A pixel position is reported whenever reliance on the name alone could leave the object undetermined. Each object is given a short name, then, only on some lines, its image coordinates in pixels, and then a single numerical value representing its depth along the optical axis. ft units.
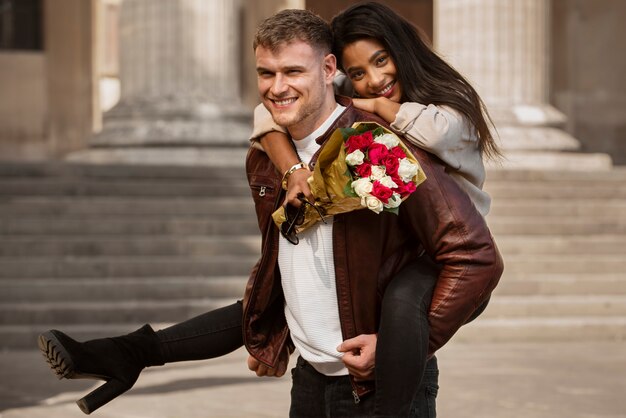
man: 15.49
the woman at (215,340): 15.05
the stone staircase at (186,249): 49.32
